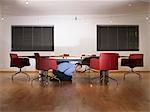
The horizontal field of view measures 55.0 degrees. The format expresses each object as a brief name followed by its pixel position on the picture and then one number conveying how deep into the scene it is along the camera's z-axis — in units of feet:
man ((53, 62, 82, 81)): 13.58
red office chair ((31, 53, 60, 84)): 12.01
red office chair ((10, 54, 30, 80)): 14.42
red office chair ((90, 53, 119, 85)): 11.88
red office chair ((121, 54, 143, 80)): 15.08
